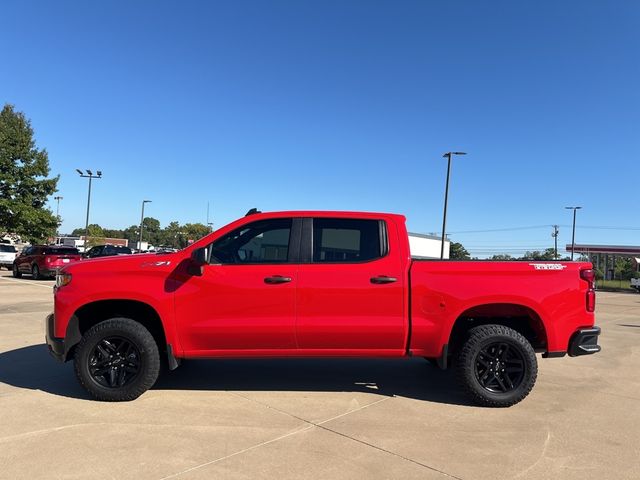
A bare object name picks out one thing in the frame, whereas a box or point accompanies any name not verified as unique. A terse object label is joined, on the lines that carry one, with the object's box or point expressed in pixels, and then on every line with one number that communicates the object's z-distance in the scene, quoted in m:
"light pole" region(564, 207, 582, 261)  49.09
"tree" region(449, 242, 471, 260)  68.16
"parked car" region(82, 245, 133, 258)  25.08
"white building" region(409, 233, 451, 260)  30.86
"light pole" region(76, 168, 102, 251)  44.12
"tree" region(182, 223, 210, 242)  130.73
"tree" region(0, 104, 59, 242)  32.56
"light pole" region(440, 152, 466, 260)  27.61
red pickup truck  4.89
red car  21.75
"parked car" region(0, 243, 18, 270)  30.39
